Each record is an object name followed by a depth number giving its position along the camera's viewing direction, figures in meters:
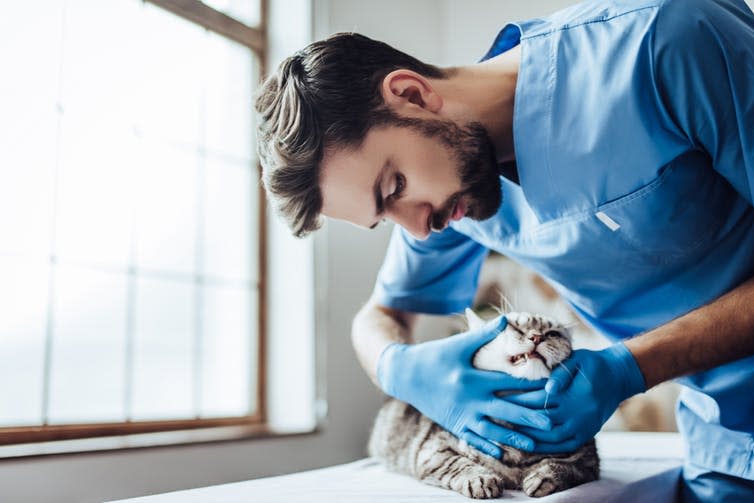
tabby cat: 1.04
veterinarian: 1.01
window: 1.84
